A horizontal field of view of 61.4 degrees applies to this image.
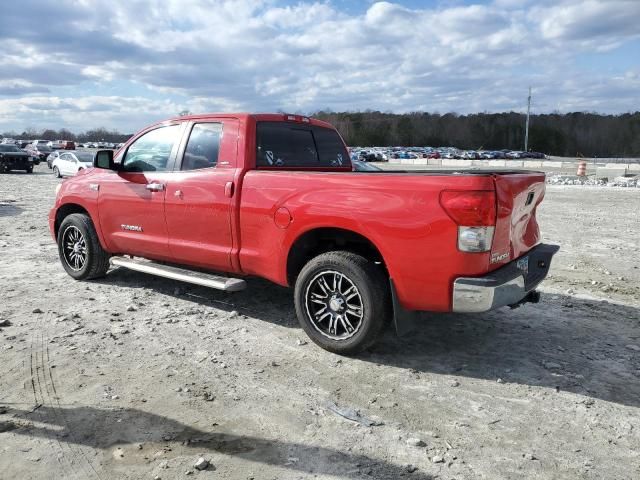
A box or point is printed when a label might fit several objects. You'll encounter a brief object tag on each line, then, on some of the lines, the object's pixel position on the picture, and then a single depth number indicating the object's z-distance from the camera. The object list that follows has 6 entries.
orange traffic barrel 31.21
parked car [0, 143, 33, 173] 29.65
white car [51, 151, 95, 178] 25.95
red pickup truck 3.86
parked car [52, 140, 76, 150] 57.12
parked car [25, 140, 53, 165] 43.46
